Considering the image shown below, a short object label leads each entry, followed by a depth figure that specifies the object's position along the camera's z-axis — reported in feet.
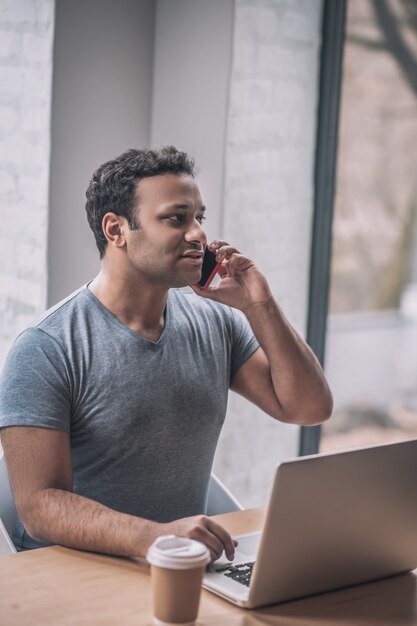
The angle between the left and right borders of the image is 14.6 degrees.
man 11.24
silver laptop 9.72
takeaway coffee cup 9.48
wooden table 9.75
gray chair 11.35
